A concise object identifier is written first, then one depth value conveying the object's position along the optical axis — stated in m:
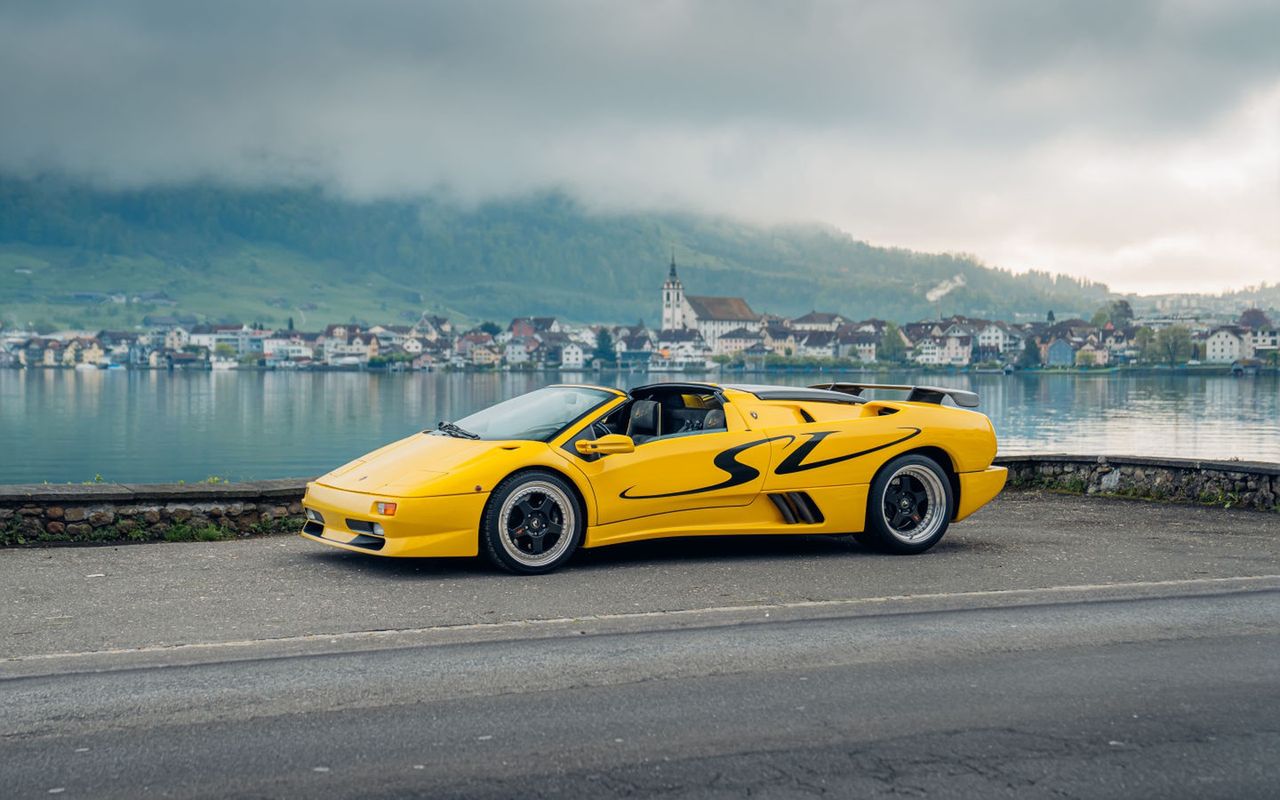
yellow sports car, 8.65
